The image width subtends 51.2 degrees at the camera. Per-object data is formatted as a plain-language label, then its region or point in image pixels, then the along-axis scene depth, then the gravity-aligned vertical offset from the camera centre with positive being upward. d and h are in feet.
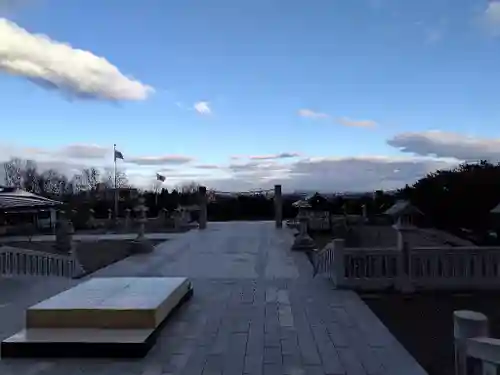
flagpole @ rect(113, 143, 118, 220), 97.94 +0.84
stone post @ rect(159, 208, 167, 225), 87.68 -2.09
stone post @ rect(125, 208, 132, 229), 83.54 -2.60
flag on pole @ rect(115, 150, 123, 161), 96.31 +9.16
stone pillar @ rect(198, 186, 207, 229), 78.94 -0.18
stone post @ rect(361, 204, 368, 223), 81.36 -1.62
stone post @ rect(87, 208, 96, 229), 87.23 -2.97
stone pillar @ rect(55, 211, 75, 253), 47.06 -2.77
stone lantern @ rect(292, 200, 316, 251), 46.61 -3.42
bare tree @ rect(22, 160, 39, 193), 147.67 +8.76
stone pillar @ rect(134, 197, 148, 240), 46.91 -1.56
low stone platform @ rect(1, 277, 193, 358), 15.16 -3.87
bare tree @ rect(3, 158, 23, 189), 154.39 +10.18
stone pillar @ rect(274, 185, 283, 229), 79.66 -0.39
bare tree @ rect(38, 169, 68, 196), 150.23 +6.70
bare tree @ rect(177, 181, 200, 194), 130.33 +4.42
